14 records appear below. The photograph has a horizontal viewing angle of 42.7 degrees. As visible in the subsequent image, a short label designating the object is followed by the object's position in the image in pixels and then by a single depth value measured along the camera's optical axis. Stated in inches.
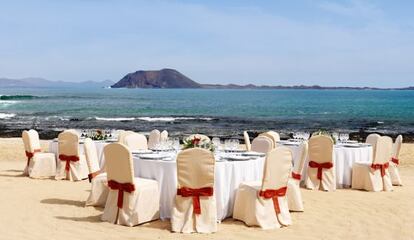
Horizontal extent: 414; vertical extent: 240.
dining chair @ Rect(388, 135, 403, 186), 443.2
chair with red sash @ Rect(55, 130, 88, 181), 450.9
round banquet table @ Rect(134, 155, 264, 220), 293.3
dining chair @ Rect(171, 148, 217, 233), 273.7
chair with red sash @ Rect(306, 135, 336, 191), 414.0
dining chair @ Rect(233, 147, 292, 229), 285.3
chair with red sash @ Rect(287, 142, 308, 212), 325.1
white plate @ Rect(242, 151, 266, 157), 329.1
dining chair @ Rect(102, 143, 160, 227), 285.6
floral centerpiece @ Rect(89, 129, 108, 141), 482.6
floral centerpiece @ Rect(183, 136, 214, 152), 309.1
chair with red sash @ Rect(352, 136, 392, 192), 412.5
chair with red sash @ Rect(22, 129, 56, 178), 463.5
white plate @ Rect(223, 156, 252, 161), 308.6
